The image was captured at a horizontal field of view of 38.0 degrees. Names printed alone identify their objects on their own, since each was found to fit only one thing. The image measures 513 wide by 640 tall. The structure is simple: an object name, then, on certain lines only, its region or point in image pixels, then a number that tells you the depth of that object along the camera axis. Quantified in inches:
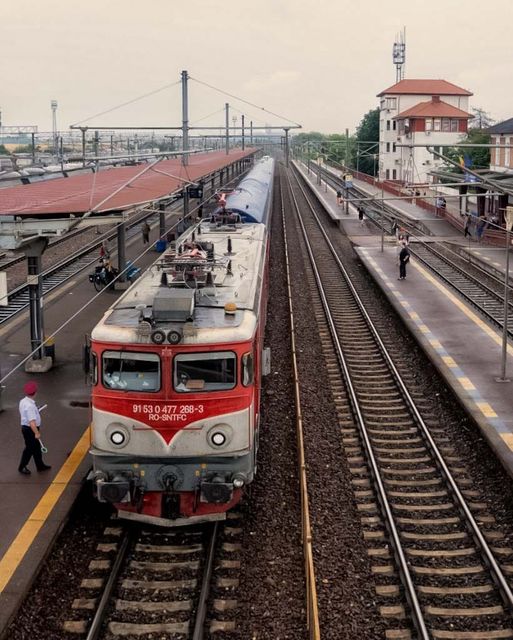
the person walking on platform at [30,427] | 408.8
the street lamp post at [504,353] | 569.9
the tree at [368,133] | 3582.7
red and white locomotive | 350.0
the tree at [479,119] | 4408.2
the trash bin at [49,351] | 620.4
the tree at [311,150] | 4402.1
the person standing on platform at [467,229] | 1441.6
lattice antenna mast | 3846.0
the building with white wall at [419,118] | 2696.9
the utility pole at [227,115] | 2195.4
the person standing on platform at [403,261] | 997.8
